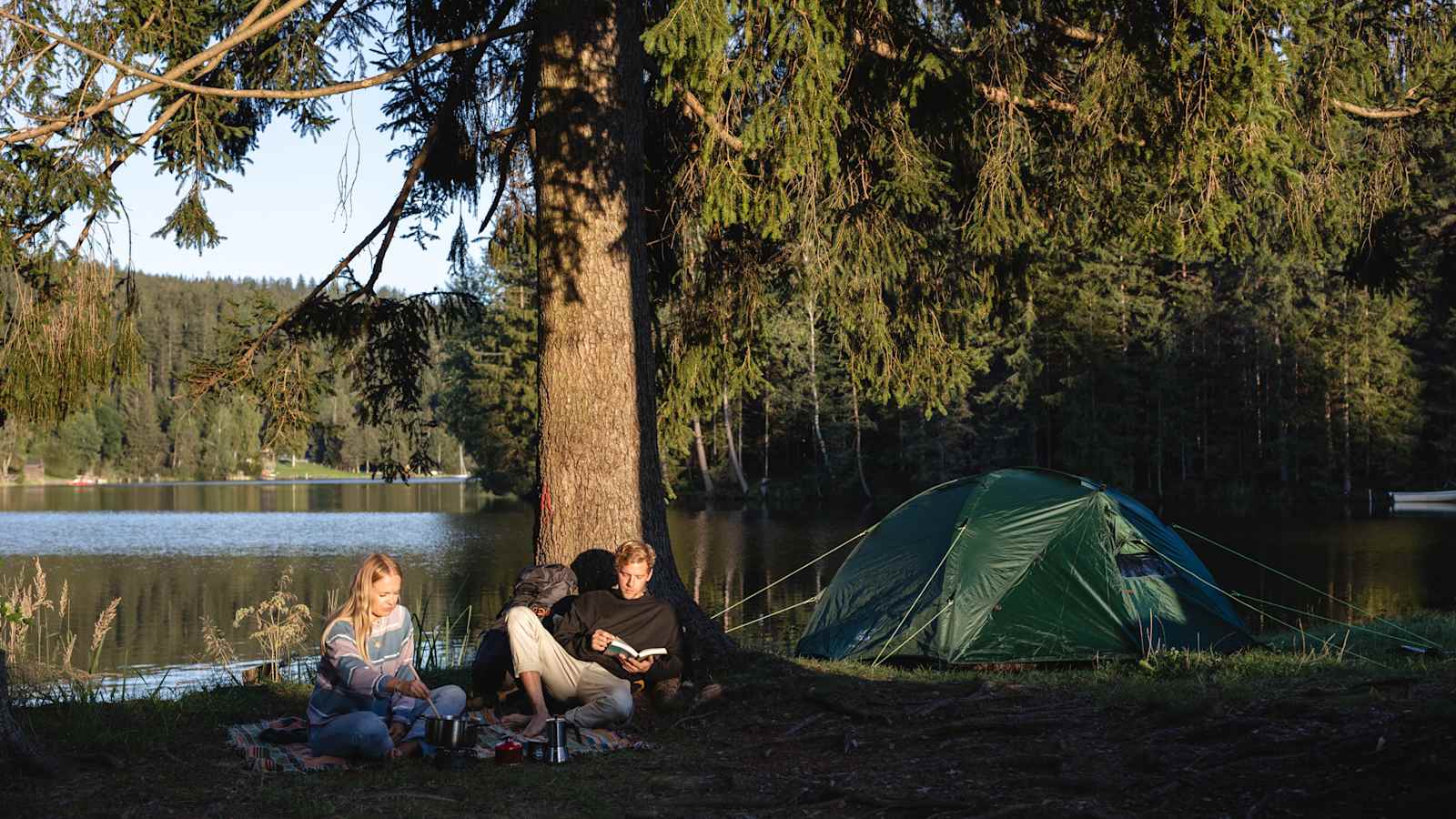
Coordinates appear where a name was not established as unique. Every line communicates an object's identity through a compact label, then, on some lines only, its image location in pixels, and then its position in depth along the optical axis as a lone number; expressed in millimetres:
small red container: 5707
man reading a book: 6422
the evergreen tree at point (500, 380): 49094
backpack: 7031
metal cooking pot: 5602
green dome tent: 10250
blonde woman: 5598
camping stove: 5578
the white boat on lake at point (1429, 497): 39656
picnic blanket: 5551
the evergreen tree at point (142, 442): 109875
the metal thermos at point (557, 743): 5762
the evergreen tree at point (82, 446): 102988
